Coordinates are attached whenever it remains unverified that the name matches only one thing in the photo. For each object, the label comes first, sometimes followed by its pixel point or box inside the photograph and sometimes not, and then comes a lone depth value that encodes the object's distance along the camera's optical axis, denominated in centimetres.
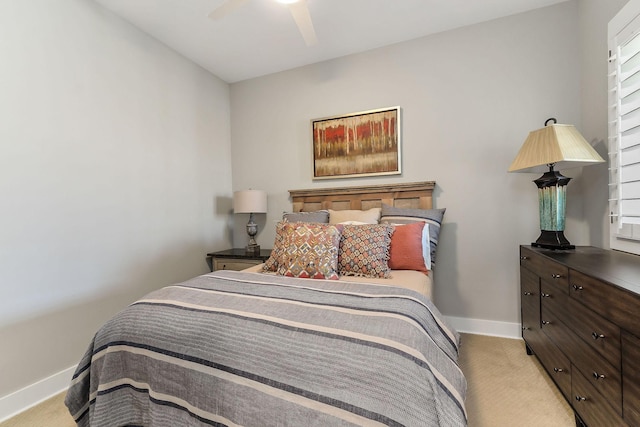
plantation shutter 152
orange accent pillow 198
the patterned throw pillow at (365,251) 186
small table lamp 300
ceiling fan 165
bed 81
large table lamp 172
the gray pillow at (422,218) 229
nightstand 279
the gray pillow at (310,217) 254
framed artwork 272
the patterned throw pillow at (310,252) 179
